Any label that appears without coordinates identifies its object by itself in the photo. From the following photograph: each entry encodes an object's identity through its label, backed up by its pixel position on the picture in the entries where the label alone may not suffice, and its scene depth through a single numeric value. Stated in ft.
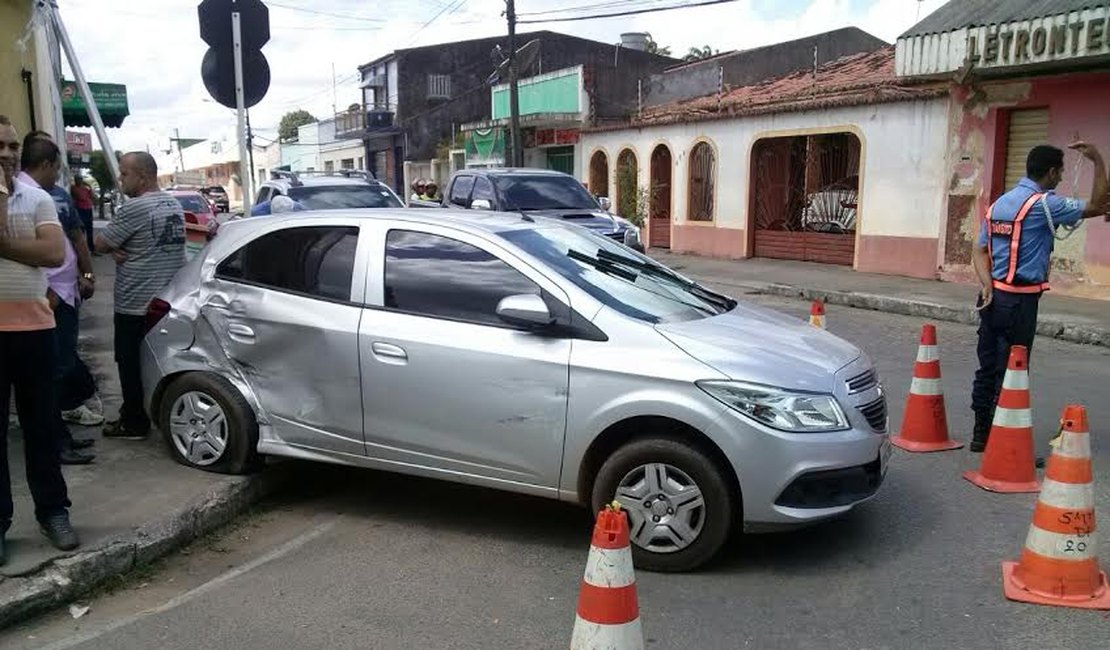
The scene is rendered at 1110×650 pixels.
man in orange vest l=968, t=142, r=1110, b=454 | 17.54
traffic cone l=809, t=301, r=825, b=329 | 23.20
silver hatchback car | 12.55
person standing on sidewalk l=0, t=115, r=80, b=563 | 11.86
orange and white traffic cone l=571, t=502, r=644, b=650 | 8.44
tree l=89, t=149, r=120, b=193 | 156.66
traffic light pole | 19.24
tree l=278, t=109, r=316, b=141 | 312.09
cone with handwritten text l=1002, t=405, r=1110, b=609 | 11.86
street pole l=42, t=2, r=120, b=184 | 21.30
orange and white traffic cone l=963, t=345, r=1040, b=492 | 15.61
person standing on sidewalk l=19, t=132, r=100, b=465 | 15.06
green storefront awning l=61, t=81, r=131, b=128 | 74.21
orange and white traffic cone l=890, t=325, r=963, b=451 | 18.72
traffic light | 19.21
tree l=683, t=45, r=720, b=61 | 169.21
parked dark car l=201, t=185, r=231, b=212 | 163.20
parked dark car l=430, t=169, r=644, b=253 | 42.01
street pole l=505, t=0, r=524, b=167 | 76.84
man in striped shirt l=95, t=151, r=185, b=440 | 17.30
